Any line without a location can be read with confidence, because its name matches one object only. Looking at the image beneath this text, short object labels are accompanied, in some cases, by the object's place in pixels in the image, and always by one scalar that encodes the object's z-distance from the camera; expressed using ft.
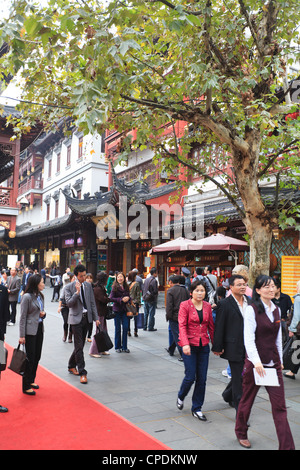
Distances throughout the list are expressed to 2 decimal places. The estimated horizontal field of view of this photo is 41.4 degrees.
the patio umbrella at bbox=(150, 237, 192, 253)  37.63
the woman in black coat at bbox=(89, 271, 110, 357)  27.94
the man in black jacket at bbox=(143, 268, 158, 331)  38.52
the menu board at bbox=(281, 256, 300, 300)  38.32
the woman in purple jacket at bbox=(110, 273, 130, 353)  28.91
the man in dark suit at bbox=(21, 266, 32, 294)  53.43
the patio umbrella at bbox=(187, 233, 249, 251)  34.16
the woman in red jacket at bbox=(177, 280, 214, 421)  16.55
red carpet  13.46
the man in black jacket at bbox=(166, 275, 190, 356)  25.48
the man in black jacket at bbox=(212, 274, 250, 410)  15.81
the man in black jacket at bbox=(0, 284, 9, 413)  18.74
